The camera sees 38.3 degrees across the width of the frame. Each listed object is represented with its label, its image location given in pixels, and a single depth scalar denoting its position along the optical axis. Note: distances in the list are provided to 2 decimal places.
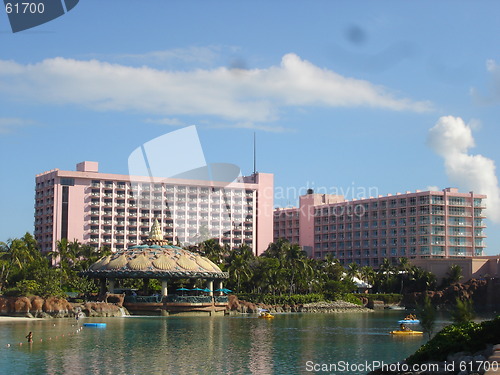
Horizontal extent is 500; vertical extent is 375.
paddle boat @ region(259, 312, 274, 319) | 92.75
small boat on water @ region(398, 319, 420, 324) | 79.94
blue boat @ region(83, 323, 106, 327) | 71.75
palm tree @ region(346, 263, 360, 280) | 138.30
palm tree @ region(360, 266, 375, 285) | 143.75
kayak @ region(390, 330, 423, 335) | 66.04
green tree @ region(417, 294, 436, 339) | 46.01
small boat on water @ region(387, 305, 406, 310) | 131.88
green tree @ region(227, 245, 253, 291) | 115.31
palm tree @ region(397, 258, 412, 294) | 140.62
